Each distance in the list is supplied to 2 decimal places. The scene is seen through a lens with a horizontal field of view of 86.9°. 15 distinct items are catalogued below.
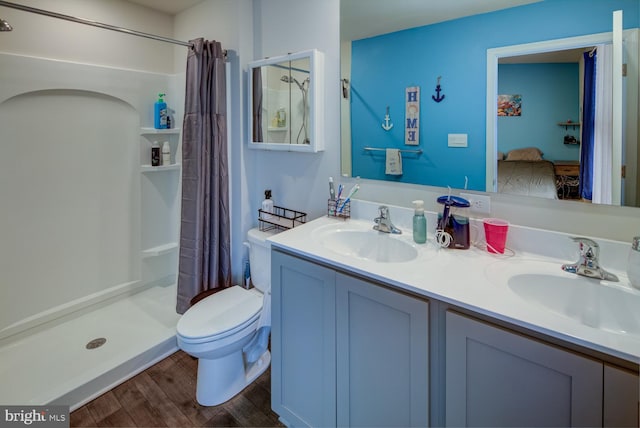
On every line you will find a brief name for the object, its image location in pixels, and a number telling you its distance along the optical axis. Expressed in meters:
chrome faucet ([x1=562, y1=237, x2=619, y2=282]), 1.08
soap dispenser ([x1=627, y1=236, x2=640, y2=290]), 1.01
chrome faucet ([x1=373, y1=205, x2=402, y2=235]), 1.57
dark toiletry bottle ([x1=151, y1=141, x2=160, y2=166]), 2.57
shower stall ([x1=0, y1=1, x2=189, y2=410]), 1.91
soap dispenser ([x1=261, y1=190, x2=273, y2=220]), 2.16
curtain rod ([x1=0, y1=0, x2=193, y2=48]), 1.49
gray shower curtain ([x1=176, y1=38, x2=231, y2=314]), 2.04
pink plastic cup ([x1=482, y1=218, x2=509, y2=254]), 1.28
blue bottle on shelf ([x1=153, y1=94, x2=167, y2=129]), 2.52
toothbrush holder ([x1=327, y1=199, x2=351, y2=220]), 1.78
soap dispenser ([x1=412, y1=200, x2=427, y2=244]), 1.42
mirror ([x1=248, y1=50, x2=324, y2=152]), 1.80
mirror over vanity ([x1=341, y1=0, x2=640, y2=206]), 1.13
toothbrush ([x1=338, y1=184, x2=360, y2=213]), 1.73
